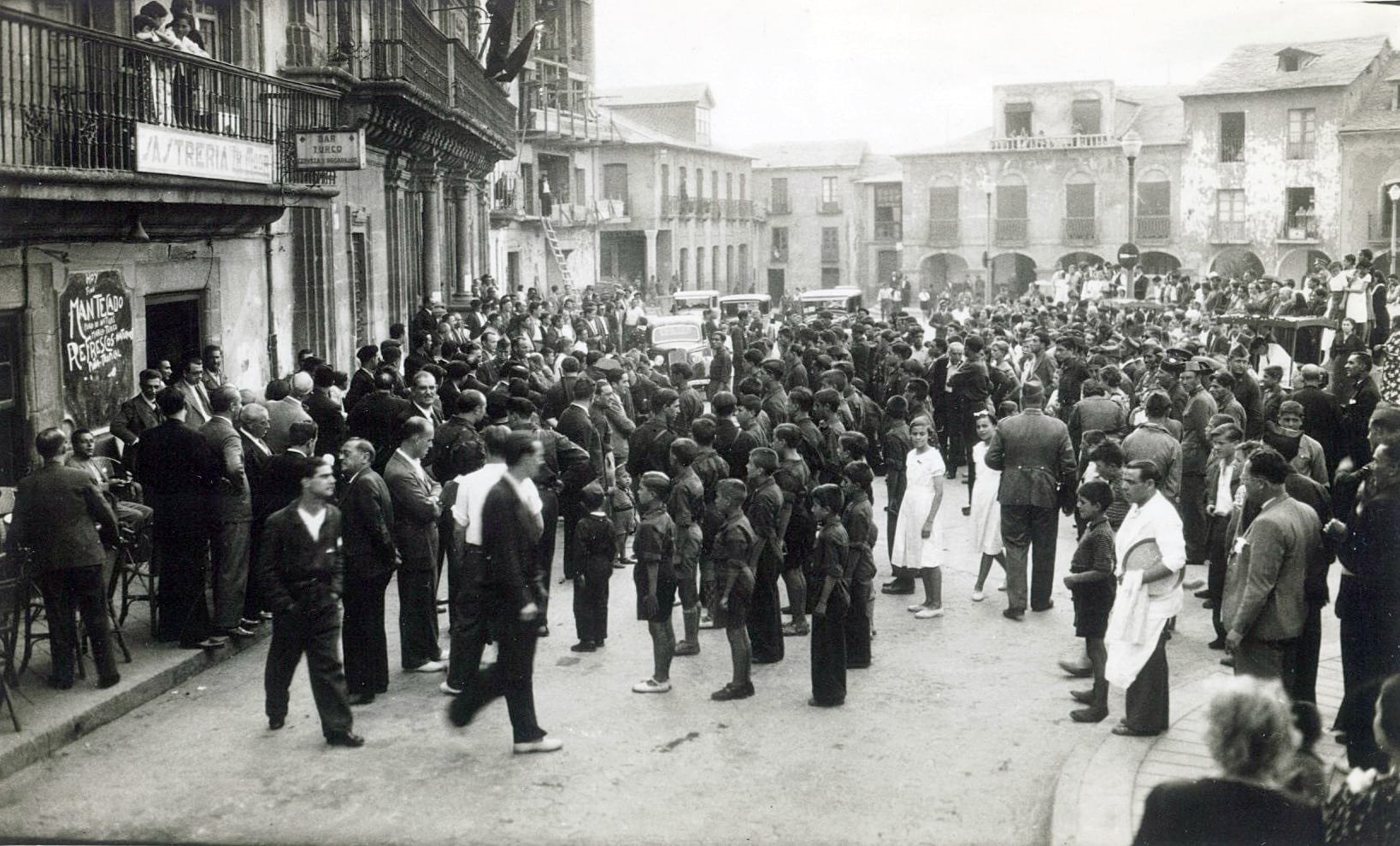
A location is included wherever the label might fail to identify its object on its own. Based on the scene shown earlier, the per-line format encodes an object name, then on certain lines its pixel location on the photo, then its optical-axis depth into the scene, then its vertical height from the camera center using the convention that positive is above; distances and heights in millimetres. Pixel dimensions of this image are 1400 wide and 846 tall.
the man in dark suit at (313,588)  7359 -1465
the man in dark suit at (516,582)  7098 -1395
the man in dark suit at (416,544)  8430 -1431
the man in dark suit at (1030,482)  10016 -1250
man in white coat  7289 -1625
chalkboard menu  11328 -131
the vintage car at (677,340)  24359 -305
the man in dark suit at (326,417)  10742 -731
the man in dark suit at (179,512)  8648 -1223
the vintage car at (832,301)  35228 +593
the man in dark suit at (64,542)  7734 -1254
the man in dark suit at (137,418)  10906 -732
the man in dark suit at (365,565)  7949 -1463
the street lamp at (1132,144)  23859 +3185
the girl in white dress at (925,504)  10273 -1439
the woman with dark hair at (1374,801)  4289 -1598
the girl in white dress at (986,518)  10648 -1617
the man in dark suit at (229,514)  8938 -1276
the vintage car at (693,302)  32281 +549
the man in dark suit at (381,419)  10781 -752
